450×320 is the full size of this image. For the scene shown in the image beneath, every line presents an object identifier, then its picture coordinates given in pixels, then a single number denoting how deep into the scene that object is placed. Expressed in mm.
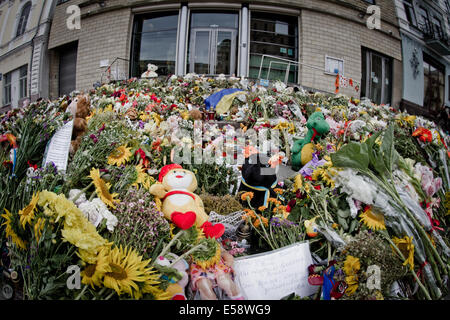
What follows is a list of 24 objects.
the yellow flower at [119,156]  2261
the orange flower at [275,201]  2232
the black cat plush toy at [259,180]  2402
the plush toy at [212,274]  1409
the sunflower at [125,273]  1131
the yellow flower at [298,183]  2145
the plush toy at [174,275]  1314
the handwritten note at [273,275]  1463
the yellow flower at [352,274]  1307
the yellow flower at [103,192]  1620
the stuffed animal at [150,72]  5457
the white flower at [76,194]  1654
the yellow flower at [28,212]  1334
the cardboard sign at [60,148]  1972
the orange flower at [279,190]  2289
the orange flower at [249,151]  2642
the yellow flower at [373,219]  1712
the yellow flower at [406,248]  1484
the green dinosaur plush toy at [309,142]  3027
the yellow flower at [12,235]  1372
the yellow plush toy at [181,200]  1643
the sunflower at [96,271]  1131
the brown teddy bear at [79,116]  2430
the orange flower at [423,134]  2941
